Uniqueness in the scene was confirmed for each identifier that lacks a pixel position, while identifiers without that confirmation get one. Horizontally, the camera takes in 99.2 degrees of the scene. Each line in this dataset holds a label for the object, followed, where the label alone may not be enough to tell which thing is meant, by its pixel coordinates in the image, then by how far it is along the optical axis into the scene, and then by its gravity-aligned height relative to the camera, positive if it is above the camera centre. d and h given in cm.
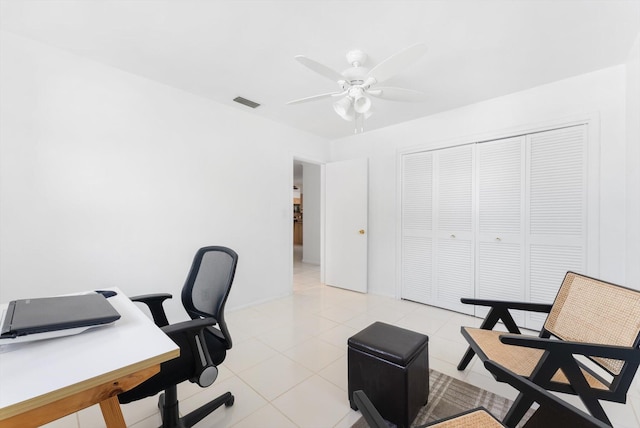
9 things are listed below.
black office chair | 125 -67
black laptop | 93 -40
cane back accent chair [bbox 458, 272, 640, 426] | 128 -69
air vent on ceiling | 315 +129
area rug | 166 -124
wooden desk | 72 -48
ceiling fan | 182 +97
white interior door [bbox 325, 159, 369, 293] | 421 -20
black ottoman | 150 -93
